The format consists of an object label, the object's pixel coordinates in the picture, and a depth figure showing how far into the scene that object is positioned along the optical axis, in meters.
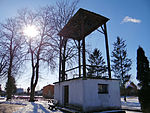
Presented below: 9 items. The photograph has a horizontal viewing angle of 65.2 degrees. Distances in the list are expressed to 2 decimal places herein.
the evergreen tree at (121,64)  24.41
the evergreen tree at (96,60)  29.41
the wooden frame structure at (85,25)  10.15
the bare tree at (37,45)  19.19
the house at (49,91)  36.84
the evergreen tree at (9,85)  20.82
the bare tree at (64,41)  16.25
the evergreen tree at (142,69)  13.85
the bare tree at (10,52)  19.10
